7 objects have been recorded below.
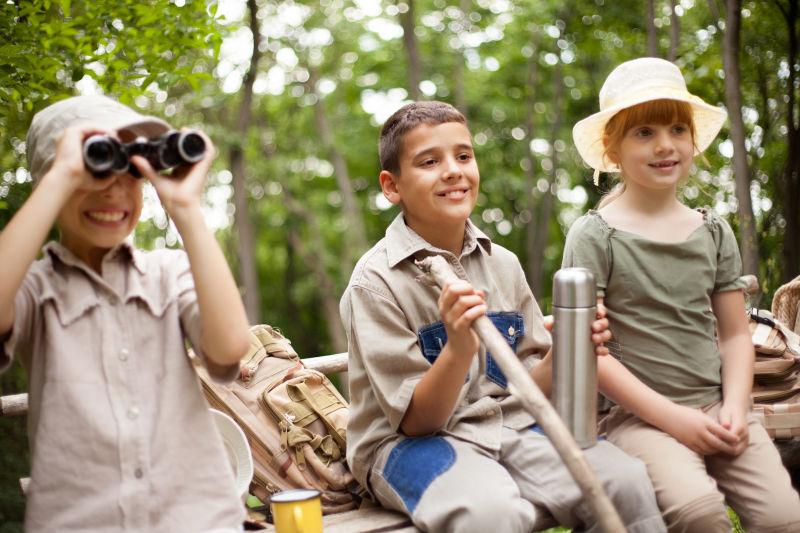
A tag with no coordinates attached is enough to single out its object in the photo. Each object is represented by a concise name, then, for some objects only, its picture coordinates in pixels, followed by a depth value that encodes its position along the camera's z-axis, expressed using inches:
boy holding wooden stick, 95.6
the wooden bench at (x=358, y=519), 105.2
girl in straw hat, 111.5
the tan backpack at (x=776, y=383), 131.8
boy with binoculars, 80.1
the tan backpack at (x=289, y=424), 121.6
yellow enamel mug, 95.1
